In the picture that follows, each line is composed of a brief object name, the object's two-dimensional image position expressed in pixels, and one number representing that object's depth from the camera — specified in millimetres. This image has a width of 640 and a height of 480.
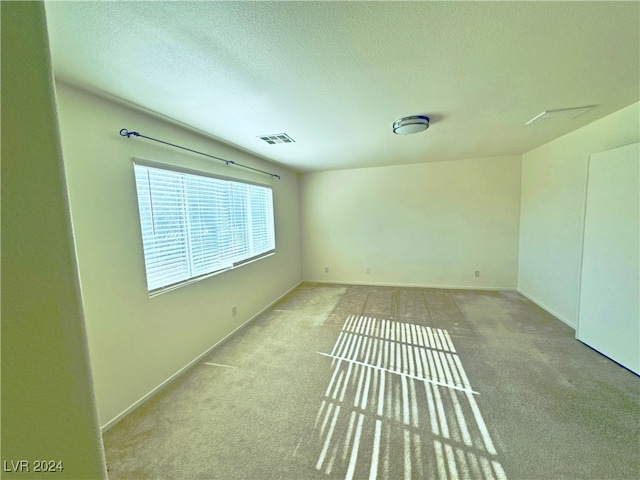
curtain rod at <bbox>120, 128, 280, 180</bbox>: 1852
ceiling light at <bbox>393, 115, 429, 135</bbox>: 2244
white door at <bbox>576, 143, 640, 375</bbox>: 2090
